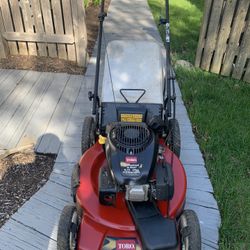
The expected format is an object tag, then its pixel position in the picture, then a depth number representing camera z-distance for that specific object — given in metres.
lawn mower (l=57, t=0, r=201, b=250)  1.71
